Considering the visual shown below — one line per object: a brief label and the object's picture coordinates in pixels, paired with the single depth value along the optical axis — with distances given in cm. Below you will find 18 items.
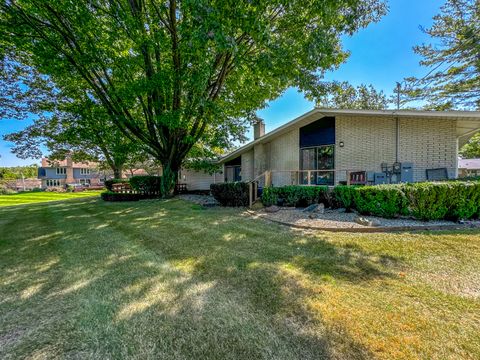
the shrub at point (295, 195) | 868
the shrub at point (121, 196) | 1573
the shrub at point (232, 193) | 1012
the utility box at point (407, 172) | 971
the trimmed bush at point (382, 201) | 622
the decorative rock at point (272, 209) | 855
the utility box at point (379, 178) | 977
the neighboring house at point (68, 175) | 4794
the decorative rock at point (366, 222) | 584
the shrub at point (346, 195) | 732
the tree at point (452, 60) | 1288
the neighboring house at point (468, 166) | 2603
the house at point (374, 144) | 953
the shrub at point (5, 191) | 3460
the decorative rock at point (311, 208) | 807
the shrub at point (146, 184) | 1753
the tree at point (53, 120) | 1229
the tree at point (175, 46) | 668
